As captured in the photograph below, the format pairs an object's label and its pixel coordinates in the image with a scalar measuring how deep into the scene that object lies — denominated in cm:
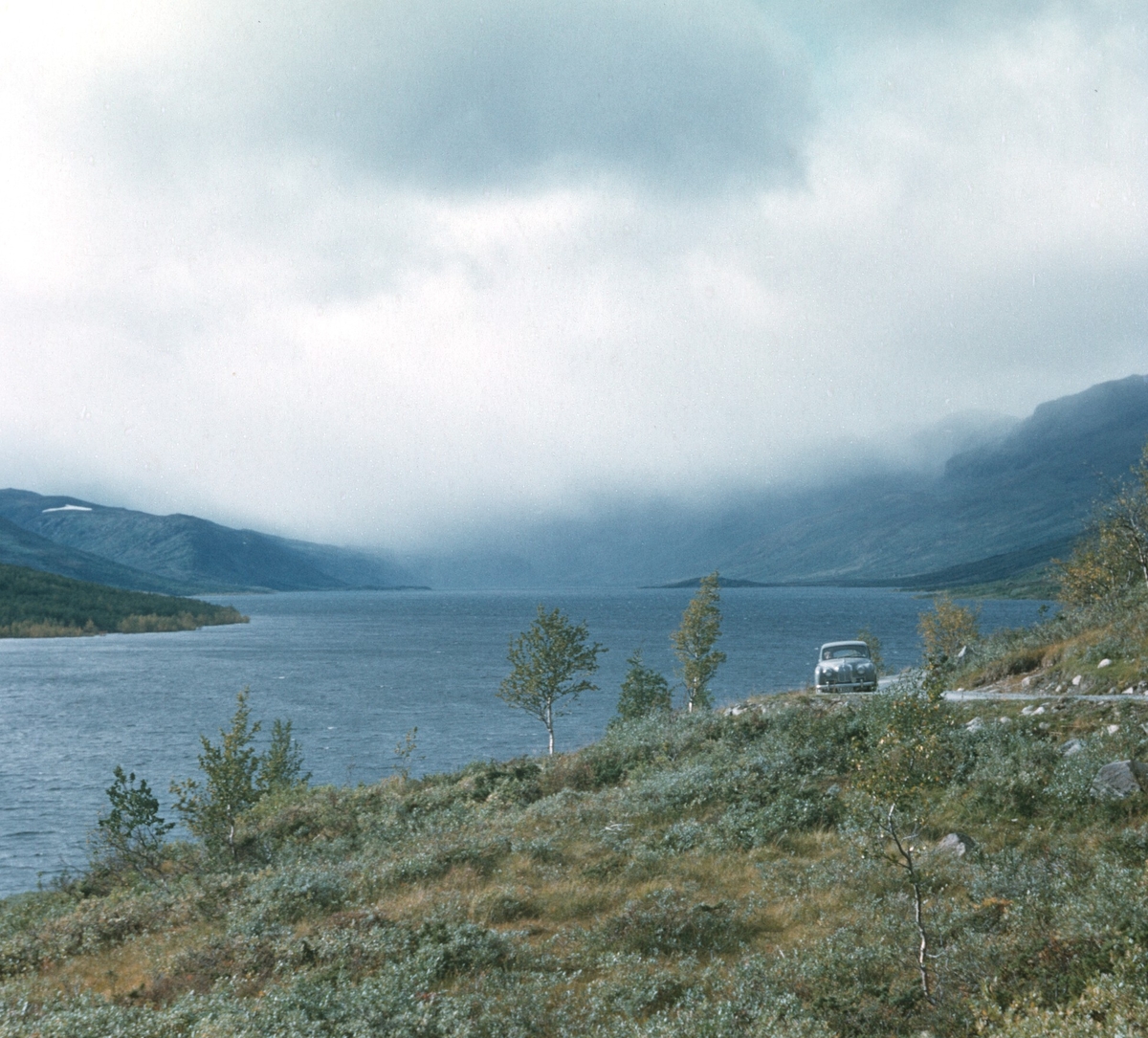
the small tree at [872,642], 7126
